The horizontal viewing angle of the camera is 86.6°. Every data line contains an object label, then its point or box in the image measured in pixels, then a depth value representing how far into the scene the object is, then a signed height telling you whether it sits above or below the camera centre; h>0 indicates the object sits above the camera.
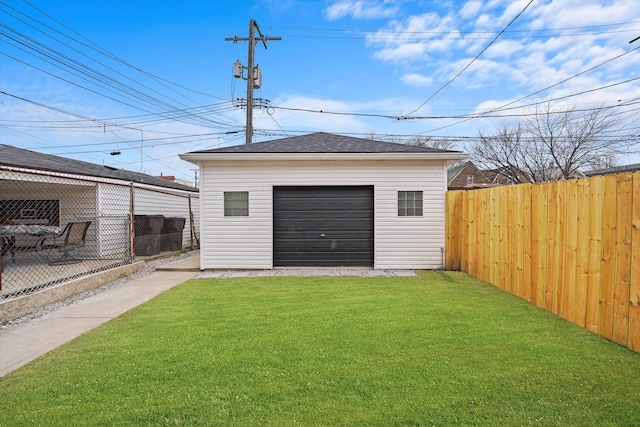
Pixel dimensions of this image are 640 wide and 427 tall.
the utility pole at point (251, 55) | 13.52 +6.25
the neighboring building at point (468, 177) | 35.96 +3.39
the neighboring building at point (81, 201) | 9.02 +0.24
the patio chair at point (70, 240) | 7.84 -0.76
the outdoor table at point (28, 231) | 7.27 -0.48
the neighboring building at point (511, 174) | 20.88 +2.14
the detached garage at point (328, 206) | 8.14 +0.06
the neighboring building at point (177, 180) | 39.67 +3.81
